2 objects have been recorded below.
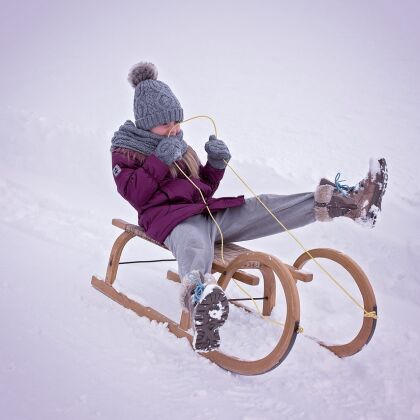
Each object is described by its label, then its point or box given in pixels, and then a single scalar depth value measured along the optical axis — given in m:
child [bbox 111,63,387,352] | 2.29
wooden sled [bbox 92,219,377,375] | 2.02
